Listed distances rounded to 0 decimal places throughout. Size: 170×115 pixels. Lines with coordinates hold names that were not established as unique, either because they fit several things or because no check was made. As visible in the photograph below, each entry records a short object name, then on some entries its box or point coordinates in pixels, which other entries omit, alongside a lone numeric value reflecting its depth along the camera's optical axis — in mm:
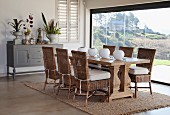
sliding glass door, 7149
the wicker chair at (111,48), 6915
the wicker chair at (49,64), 5906
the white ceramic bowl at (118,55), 5457
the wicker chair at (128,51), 6383
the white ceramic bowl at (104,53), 5805
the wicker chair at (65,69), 5465
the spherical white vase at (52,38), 8336
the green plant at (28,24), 8164
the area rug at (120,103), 4684
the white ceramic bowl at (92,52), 6134
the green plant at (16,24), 7781
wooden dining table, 5262
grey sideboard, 7555
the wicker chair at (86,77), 5012
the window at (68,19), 8922
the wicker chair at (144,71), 5621
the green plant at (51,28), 8375
